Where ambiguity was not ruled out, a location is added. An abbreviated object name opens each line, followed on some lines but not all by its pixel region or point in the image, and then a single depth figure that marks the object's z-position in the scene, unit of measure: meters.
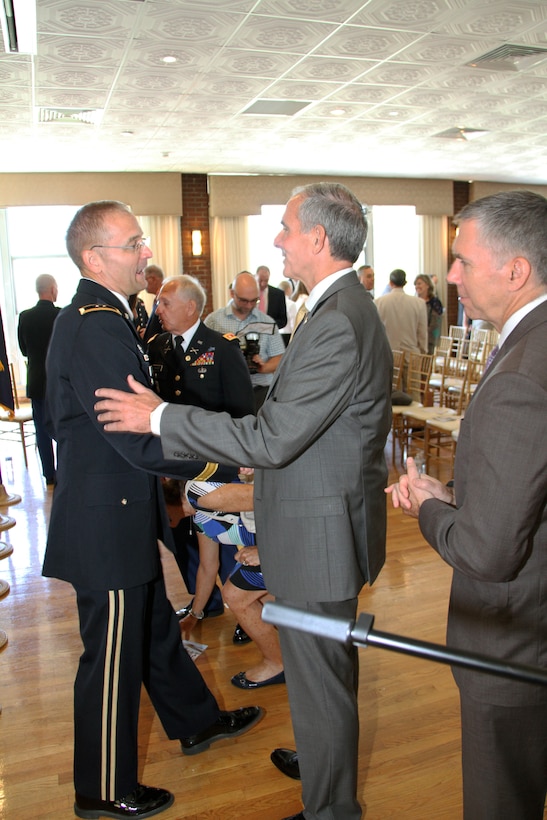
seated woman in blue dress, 2.49
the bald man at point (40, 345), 6.20
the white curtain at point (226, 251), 11.48
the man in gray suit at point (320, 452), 1.60
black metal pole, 0.64
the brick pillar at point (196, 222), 11.23
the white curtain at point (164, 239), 11.09
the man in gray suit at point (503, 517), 1.16
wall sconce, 11.34
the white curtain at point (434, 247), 13.11
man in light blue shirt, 4.89
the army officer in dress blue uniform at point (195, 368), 3.42
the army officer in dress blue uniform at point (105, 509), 1.83
